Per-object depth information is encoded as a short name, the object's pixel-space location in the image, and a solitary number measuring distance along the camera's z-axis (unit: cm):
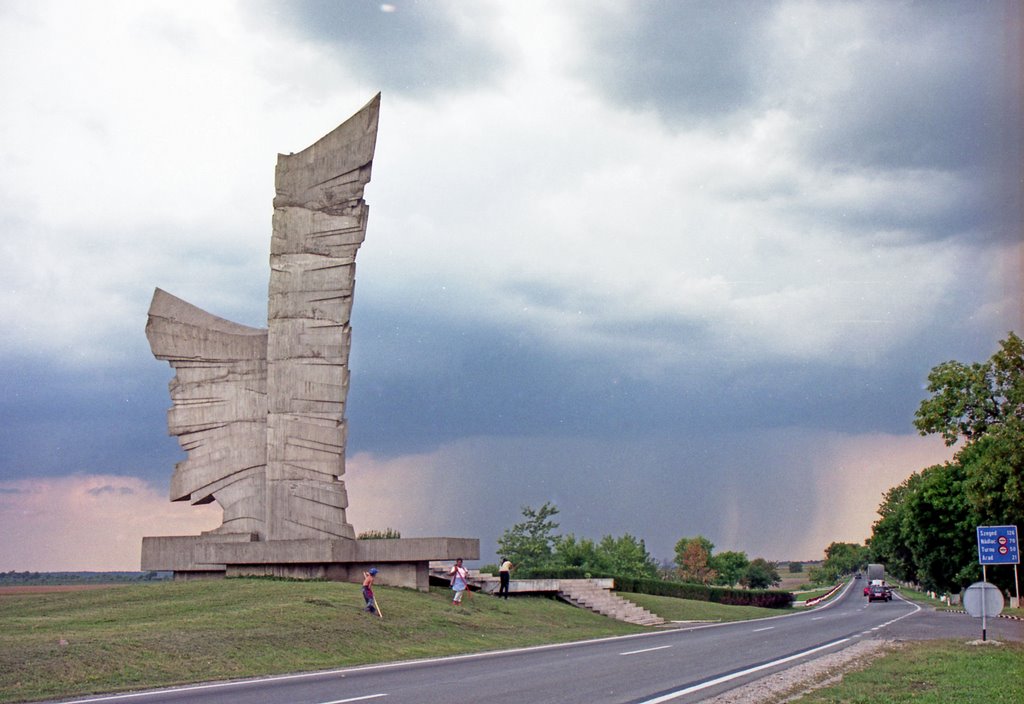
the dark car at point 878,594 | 7306
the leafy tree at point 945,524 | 5391
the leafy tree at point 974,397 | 3484
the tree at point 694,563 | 11588
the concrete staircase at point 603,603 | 3628
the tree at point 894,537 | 7731
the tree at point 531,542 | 6538
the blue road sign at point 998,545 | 2336
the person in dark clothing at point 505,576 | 3300
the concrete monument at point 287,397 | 3016
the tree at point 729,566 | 14300
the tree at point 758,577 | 15212
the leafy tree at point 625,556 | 6912
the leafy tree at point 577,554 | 6600
